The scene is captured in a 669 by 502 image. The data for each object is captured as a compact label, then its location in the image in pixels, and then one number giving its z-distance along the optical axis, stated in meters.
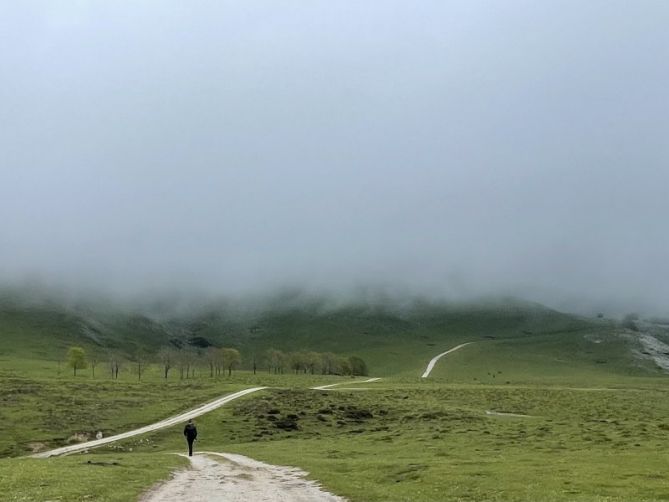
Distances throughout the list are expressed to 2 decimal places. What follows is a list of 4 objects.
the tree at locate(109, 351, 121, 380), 186.23
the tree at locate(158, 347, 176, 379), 185.77
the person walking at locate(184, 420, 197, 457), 51.76
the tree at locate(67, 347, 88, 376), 189.62
